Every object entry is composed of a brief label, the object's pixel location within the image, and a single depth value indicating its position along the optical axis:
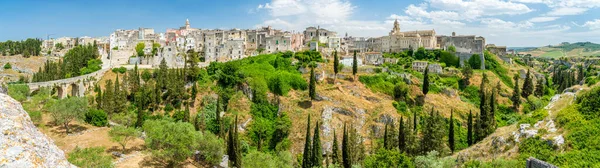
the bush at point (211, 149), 33.19
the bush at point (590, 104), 28.45
